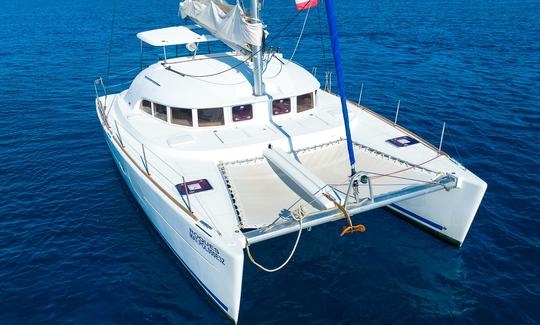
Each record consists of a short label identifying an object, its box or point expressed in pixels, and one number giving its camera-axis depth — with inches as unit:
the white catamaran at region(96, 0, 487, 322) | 429.7
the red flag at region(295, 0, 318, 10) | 487.4
